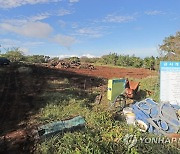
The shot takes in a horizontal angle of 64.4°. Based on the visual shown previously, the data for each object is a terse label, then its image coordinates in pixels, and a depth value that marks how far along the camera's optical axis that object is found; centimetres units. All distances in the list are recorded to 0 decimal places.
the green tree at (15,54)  2234
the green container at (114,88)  581
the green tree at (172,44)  855
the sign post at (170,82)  547
